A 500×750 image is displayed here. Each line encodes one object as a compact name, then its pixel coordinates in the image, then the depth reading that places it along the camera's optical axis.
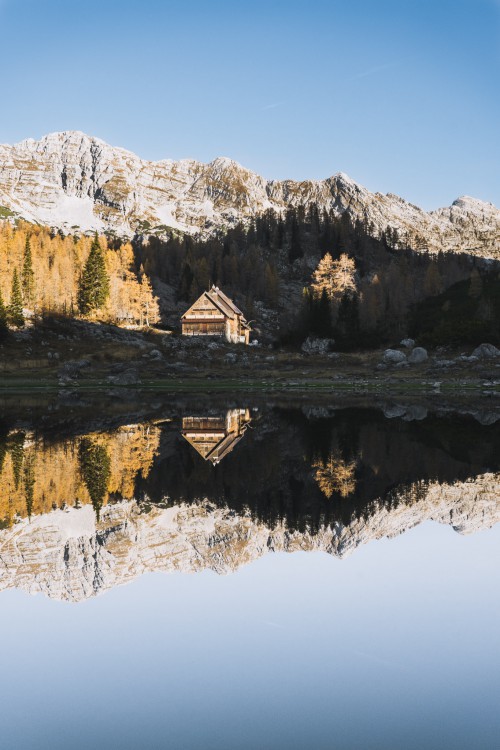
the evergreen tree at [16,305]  102.38
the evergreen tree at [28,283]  114.47
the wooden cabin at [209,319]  119.29
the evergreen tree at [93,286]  119.62
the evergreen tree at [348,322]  112.81
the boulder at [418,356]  89.00
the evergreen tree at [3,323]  94.75
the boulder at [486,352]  85.00
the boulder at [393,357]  90.38
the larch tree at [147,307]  122.94
